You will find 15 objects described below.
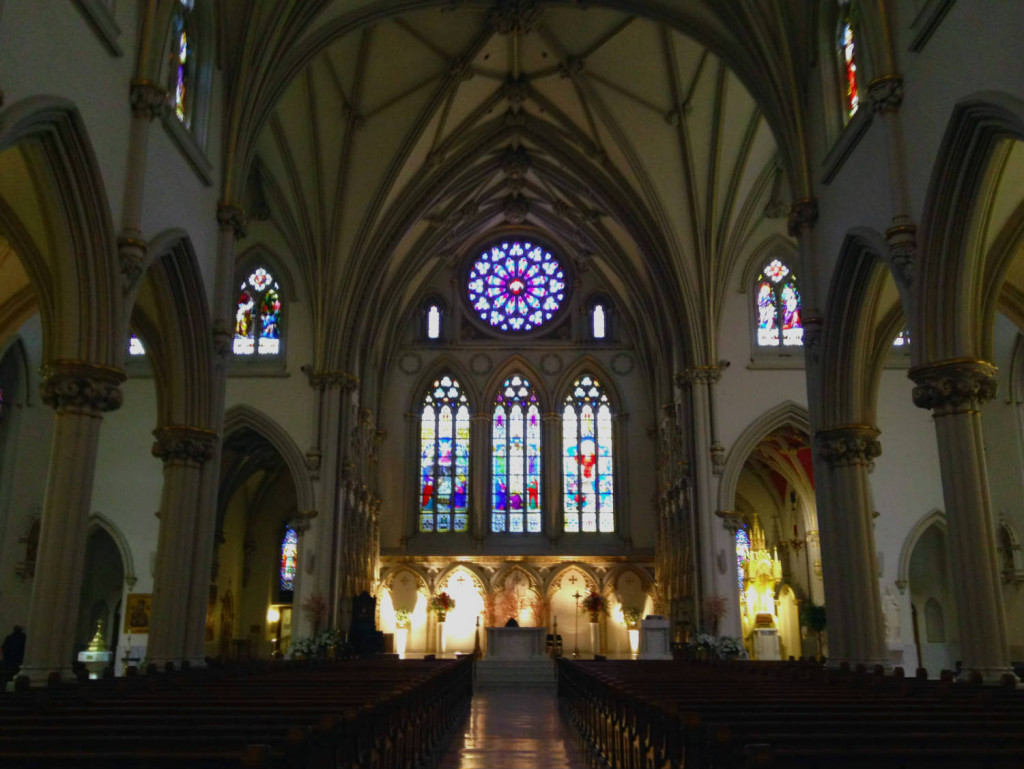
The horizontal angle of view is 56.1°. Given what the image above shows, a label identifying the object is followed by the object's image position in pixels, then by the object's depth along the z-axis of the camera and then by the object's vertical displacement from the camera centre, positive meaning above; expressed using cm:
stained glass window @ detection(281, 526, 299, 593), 3772 +324
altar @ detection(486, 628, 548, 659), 2922 +7
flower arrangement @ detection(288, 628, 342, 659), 2511 -3
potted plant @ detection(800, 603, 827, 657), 3108 +87
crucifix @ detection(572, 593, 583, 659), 3631 +55
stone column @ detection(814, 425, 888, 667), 1538 +155
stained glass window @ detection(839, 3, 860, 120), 1591 +945
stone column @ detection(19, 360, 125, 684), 1206 +173
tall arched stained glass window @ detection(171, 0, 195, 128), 1600 +963
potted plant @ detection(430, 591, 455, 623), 3597 +149
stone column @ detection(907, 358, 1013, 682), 1184 +177
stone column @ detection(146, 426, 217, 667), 1567 +176
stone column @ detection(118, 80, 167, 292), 1354 +649
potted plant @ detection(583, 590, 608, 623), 3572 +145
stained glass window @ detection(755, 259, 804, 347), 2841 +973
